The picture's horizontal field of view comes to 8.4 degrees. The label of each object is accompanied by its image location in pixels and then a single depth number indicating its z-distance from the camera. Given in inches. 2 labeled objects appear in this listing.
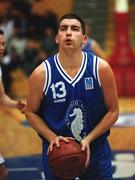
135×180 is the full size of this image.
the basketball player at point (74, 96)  259.4
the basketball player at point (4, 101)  305.2
